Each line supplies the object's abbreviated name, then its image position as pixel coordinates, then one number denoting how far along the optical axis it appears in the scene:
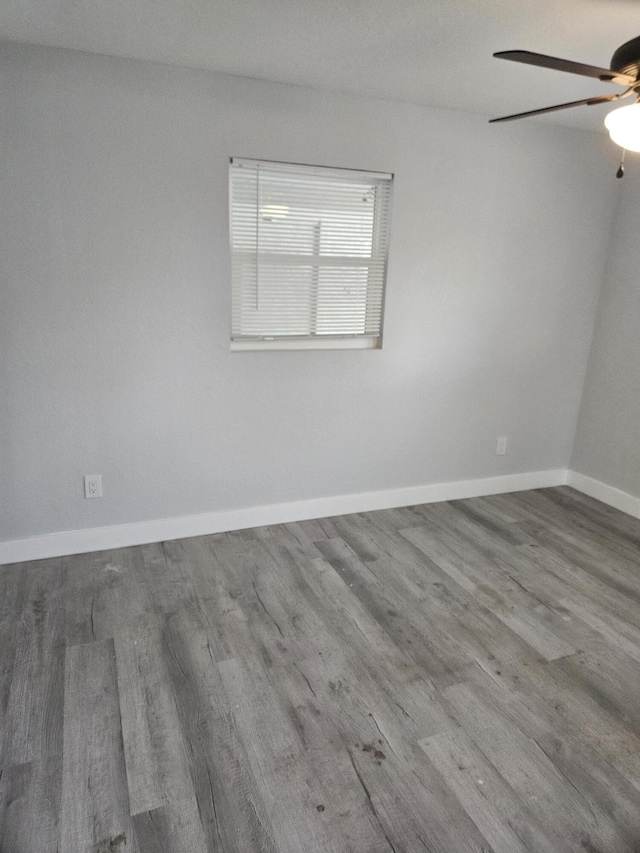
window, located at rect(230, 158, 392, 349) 2.97
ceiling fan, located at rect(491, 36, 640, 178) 1.55
